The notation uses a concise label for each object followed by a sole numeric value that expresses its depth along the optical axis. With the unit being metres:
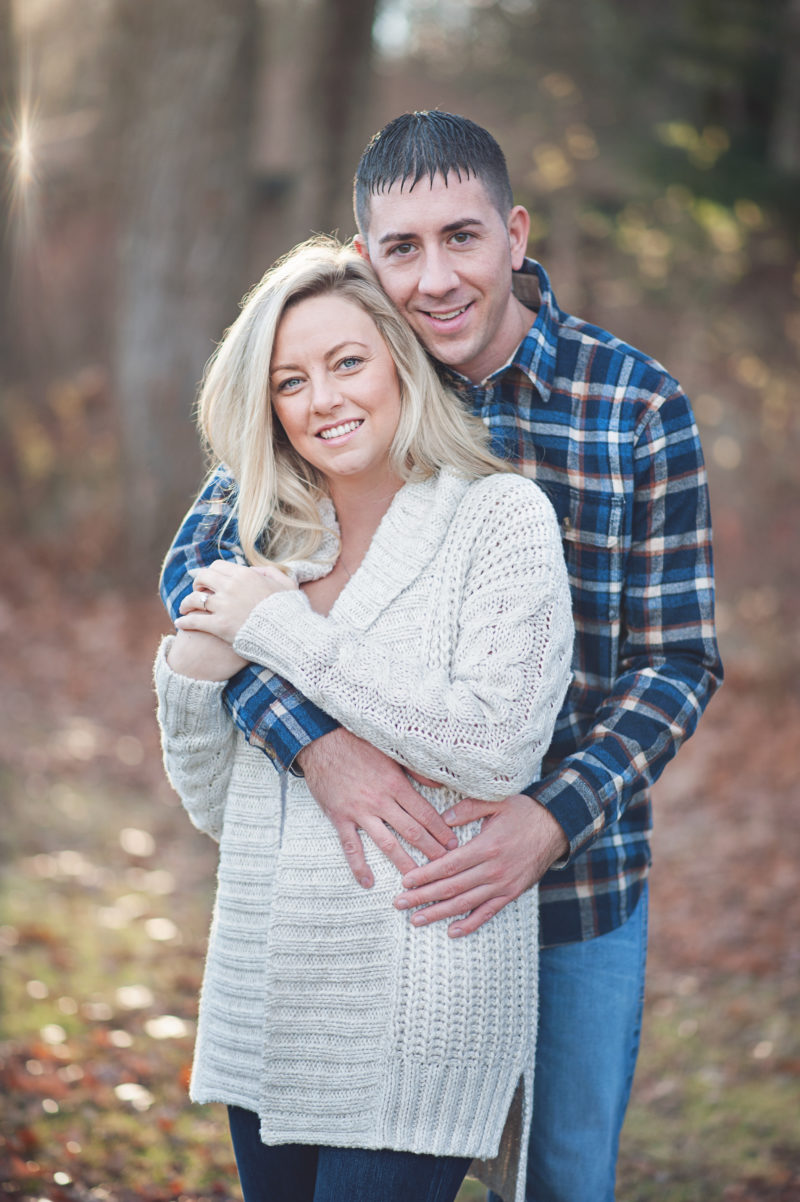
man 2.40
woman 2.03
